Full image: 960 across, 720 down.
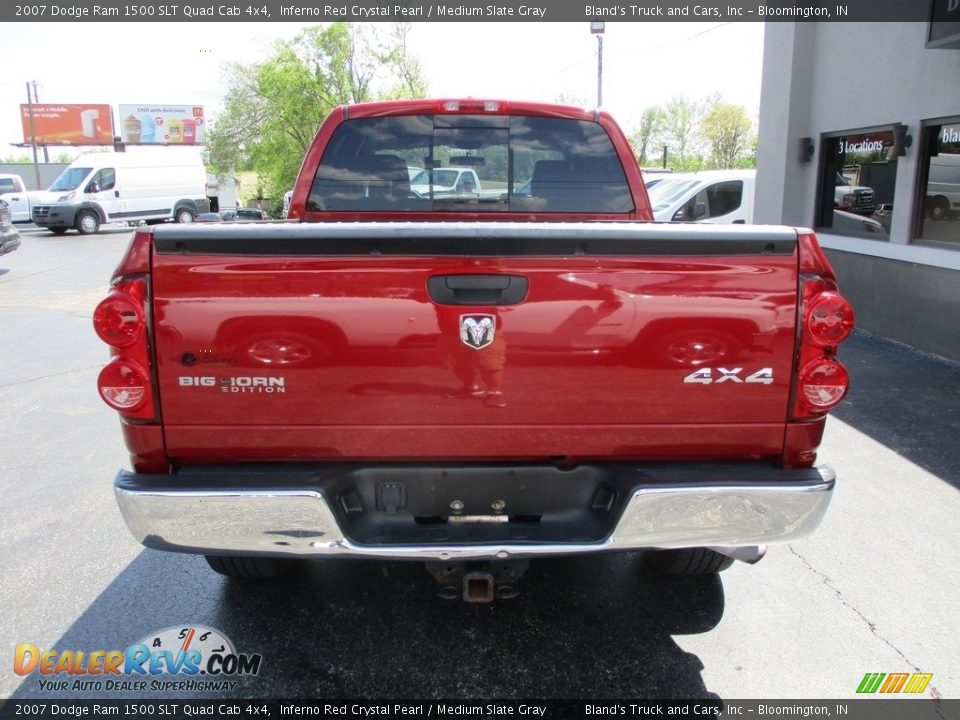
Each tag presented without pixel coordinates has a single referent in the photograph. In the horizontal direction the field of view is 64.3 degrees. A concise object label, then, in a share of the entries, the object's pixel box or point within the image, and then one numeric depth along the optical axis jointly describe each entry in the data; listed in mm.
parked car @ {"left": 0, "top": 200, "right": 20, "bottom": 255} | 14453
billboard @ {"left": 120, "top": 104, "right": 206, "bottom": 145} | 66625
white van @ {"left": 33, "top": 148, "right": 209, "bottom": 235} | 25266
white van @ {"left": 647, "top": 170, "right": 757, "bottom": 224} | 12719
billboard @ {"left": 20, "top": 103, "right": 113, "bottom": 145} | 69250
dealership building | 7875
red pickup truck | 2387
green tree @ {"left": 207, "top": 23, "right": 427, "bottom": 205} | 31828
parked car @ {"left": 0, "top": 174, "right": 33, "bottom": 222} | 27422
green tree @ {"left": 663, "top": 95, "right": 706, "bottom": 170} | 55000
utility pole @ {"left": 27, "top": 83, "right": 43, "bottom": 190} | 46406
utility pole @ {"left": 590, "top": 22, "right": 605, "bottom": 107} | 26922
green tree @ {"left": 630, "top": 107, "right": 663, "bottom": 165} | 55647
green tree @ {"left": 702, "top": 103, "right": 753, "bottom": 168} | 50656
